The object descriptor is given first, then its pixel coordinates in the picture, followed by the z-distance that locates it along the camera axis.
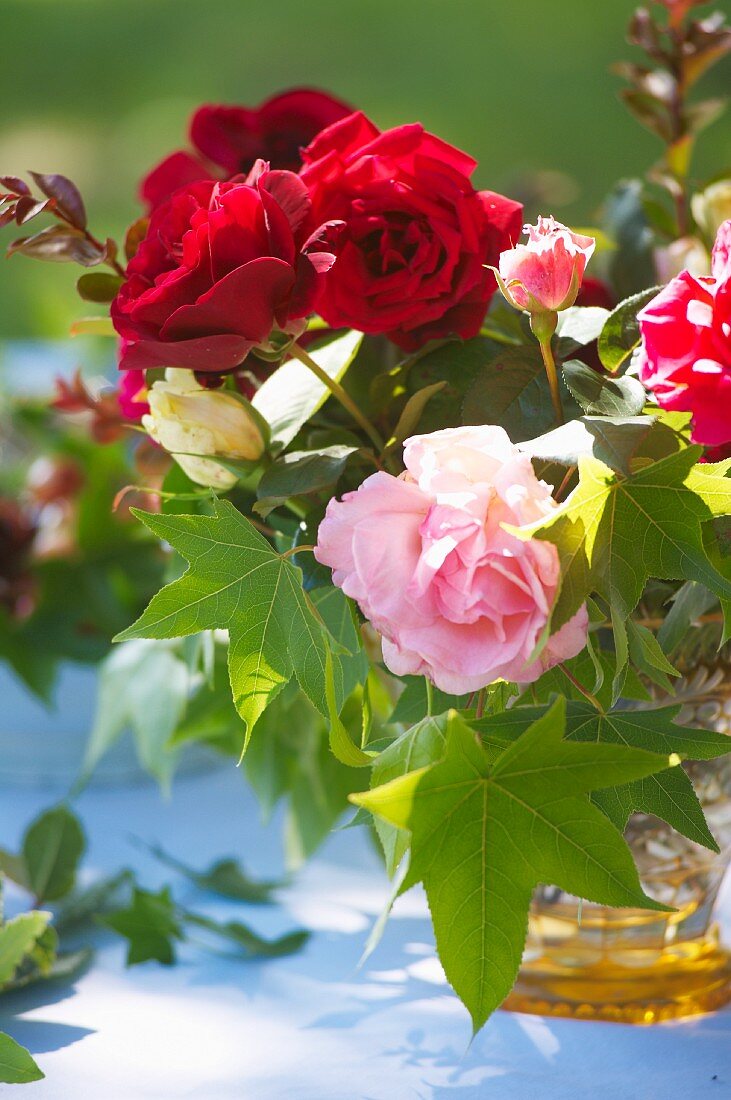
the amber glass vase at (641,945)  1.12
